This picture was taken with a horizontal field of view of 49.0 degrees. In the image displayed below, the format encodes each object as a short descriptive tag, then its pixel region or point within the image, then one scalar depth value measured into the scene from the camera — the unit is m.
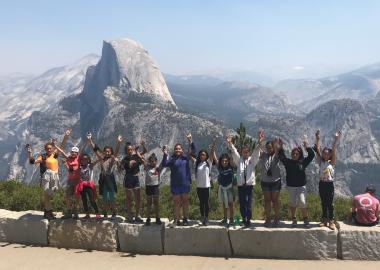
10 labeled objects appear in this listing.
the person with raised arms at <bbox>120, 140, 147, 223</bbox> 10.45
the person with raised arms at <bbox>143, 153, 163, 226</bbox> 10.32
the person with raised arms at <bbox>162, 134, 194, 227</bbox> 10.16
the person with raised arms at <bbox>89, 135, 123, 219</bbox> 10.71
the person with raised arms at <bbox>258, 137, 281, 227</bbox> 9.83
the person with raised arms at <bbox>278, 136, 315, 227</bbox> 9.68
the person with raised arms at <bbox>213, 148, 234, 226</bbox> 10.09
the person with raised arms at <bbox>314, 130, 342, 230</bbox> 9.64
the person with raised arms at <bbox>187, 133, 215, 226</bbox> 10.20
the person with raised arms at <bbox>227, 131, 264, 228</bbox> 9.93
